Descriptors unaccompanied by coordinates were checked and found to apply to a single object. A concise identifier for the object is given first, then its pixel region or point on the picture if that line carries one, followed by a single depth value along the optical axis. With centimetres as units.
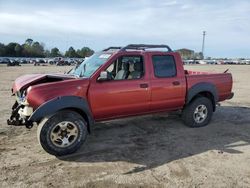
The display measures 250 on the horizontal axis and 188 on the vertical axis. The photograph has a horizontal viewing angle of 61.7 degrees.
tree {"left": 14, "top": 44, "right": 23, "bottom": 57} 7956
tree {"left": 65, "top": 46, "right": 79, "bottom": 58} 7976
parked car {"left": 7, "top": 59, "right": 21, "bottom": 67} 3905
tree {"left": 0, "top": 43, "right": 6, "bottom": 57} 7746
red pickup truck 367
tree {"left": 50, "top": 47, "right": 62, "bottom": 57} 8773
